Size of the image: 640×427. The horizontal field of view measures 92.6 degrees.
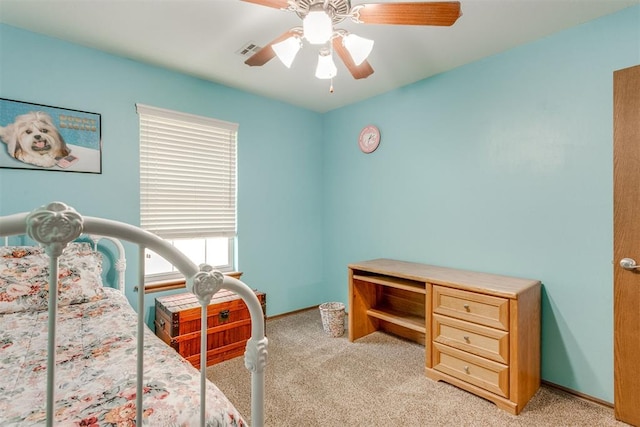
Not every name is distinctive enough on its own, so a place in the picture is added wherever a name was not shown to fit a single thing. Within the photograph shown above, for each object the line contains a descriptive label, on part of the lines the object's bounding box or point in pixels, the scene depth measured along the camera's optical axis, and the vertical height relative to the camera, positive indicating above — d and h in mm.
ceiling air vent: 2195 +1211
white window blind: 2537 +340
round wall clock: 3148 +779
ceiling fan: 1230 +835
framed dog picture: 1979 +512
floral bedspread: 791 -525
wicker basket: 2875 -1023
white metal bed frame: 606 -158
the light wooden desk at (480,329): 1815 -760
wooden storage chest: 2236 -877
